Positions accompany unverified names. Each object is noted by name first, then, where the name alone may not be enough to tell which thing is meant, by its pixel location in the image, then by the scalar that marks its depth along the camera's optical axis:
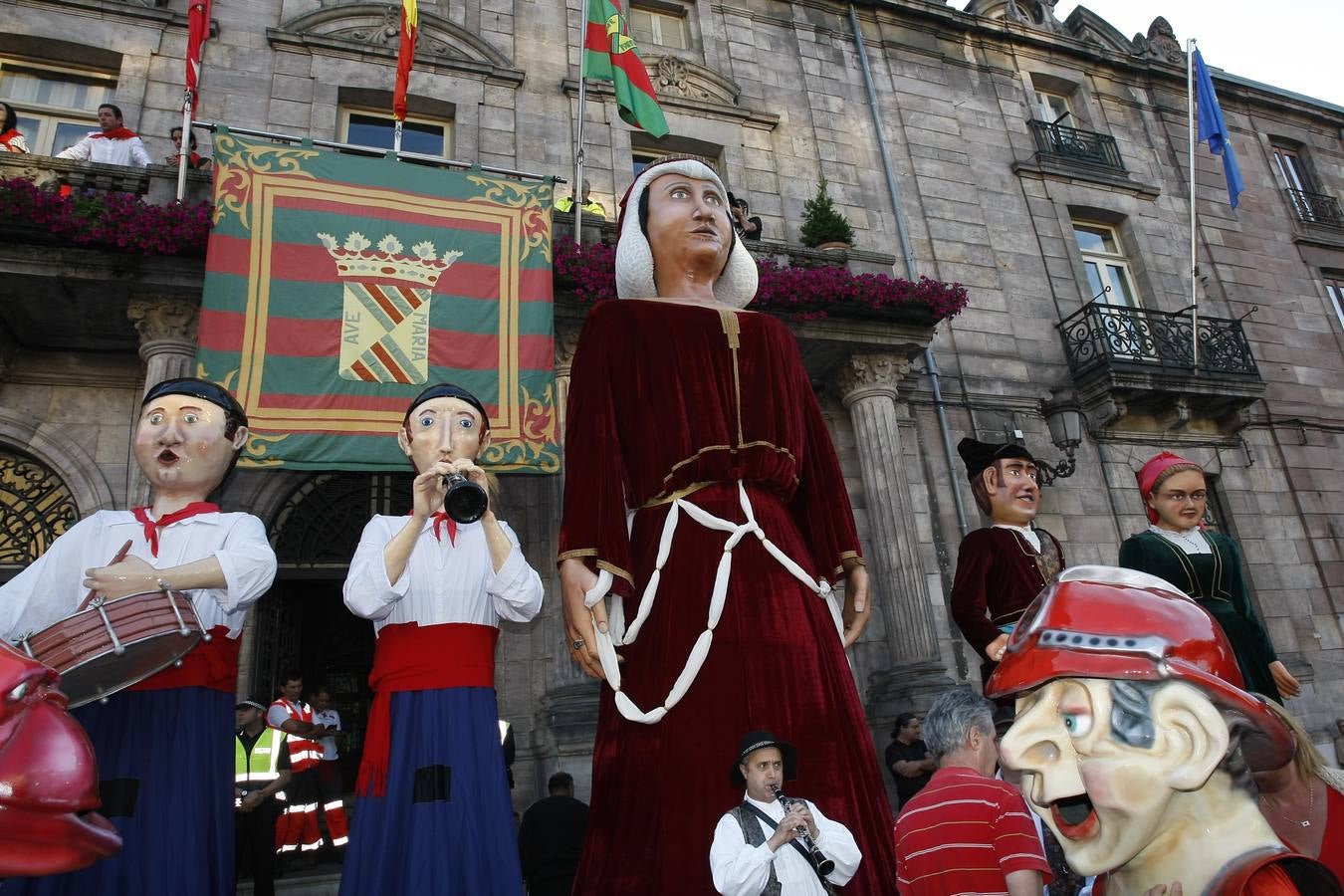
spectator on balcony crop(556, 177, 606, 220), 9.46
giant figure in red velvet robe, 2.22
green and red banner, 6.74
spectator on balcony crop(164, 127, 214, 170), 7.69
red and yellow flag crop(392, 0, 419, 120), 8.39
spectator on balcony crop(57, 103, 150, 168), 7.74
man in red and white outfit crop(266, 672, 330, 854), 6.68
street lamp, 10.52
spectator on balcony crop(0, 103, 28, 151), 7.45
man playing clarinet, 2.17
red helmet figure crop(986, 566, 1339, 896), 1.29
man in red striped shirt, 2.45
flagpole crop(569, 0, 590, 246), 8.29
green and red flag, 9.02
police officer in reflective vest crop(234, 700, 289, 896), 5.41
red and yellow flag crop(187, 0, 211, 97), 7.72
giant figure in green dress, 3.83
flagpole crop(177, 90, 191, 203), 7.13
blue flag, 12.52
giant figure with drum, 2.32
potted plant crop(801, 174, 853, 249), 9.81
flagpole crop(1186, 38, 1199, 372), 11.96
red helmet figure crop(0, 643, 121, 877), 1.27
